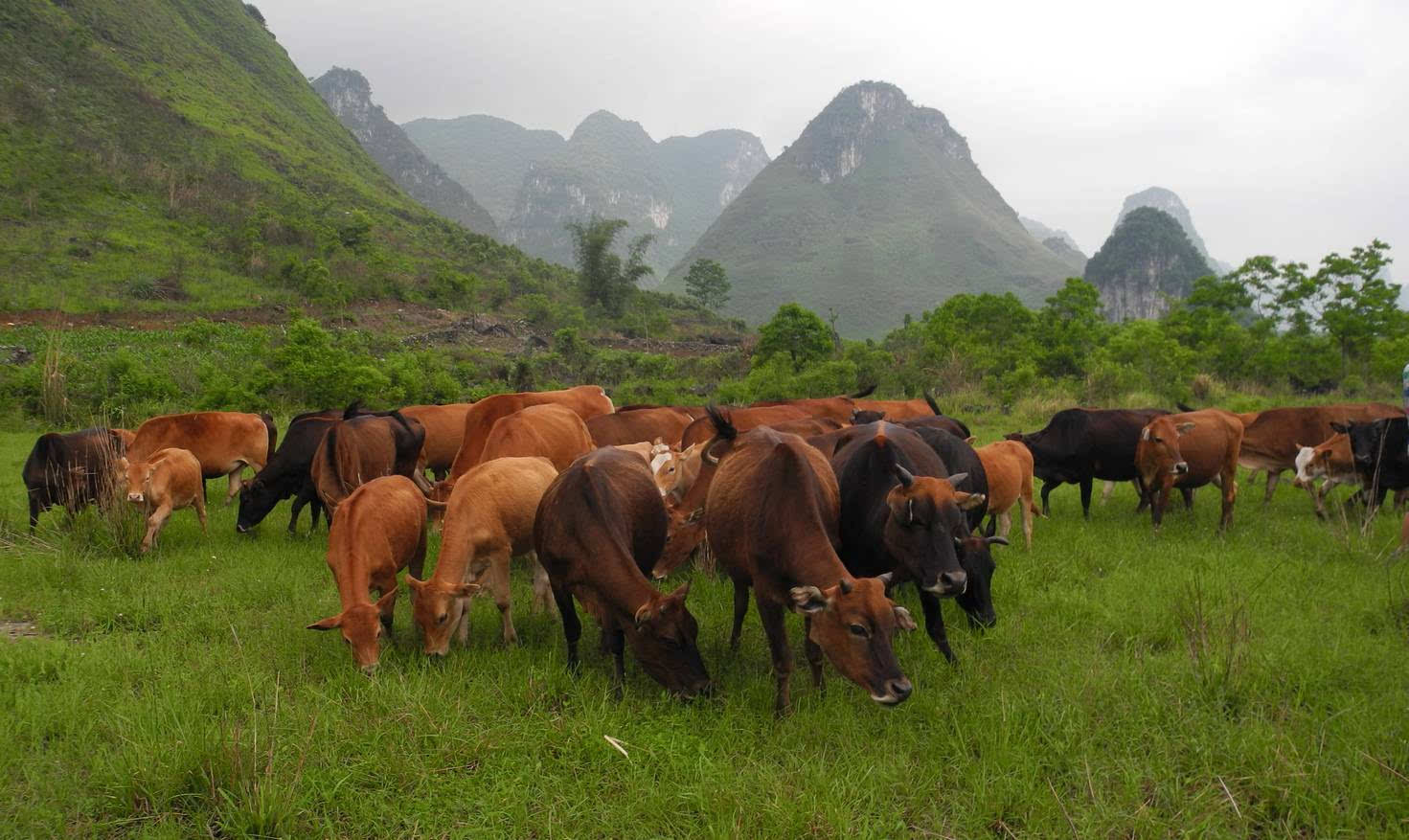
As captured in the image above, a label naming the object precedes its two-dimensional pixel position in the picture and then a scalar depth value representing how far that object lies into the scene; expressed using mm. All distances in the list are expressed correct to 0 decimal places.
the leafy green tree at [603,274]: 62188
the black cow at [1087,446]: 10195
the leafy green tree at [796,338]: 30203
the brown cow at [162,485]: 8844
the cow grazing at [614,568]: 4930
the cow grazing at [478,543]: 5602
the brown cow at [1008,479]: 8734
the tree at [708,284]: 87125
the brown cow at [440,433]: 11820
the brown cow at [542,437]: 8312
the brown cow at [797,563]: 4332
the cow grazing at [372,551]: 5418
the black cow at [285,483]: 9695
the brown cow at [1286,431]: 11445
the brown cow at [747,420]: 10180
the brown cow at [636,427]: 11094
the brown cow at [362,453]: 8867
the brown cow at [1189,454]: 9367
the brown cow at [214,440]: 10633
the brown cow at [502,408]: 9266
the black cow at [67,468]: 9461
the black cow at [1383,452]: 9492
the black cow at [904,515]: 4895
